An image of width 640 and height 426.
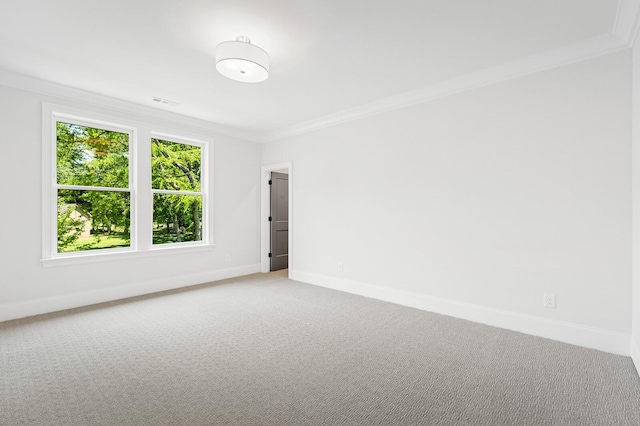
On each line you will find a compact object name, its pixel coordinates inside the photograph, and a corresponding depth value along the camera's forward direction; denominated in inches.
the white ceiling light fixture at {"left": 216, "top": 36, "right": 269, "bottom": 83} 108.5
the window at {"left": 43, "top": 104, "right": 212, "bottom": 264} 157.8
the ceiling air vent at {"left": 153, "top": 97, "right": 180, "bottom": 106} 169.5
